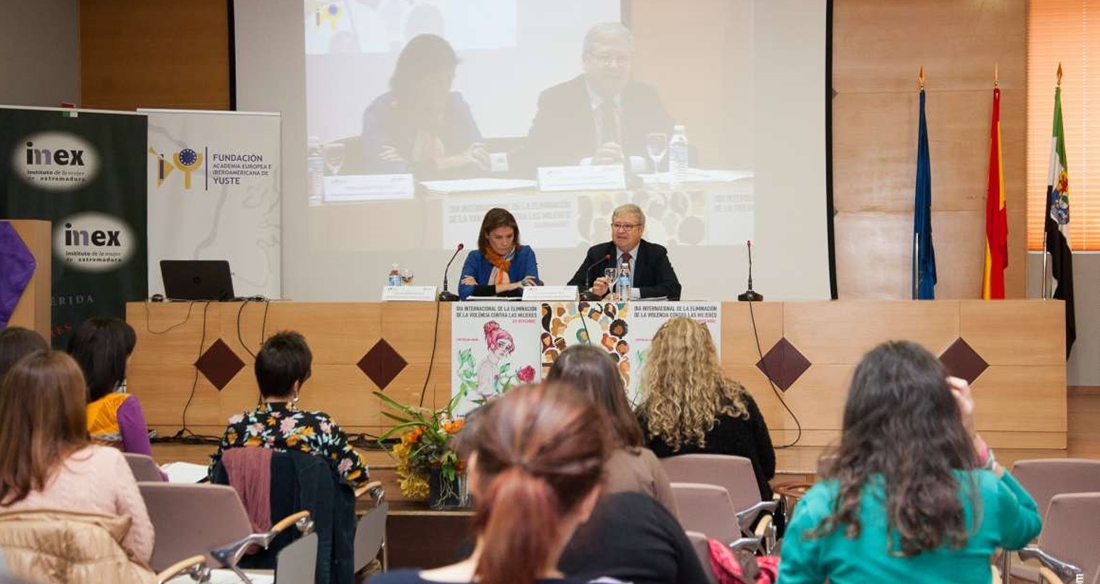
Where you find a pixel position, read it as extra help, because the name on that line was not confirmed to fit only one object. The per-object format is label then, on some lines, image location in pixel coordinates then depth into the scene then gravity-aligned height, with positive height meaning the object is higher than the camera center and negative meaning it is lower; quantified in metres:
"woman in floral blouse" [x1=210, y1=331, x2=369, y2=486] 3.29 -0.46
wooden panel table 5.52 -0.44
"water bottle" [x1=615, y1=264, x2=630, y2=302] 5.66 -0.10
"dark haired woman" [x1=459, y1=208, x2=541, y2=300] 6.23 +0.08
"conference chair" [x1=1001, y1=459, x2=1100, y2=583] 3.16 -0.61
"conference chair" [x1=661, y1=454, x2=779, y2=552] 3.35 -0.65
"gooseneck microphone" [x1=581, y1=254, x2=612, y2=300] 5.76 -0.09
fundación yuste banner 7.85 +0.57
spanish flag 7.24 +0.25
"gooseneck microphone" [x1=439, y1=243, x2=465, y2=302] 5.84 -0.14
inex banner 7.48 +0.54
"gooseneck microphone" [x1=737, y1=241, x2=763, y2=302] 5.67 -0.15
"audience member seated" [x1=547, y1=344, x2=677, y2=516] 2.23 -0.34
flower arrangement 4.14 -0.70
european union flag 7.29 +0.23
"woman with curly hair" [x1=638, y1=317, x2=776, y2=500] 3.55 -0.46
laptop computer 6.18 -0.05
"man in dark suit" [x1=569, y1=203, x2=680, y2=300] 6.14 +0.06
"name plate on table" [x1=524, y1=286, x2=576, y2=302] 5.65 -0.13
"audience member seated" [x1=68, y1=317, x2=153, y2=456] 3.45 -0.36
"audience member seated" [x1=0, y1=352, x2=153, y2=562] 2.51 -0.41
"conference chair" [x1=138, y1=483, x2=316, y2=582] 2.93 -0.68
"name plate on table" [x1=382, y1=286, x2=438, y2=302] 5.87 -0.13
